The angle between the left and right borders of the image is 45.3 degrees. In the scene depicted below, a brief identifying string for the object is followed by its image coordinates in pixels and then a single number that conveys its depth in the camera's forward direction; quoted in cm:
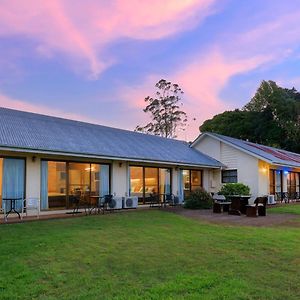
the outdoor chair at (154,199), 1959
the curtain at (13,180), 1337
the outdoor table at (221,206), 1622
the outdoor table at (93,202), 1652
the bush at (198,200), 1794
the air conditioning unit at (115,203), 1631
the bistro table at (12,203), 1292
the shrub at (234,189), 2088
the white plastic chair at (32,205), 1363
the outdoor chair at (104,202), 1600
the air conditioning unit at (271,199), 2199
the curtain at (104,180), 1699
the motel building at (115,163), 1408
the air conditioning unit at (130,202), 1709
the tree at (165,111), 5212
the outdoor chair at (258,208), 1460
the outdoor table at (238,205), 1570
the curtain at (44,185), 1454
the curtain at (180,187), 2103
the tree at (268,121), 4644
